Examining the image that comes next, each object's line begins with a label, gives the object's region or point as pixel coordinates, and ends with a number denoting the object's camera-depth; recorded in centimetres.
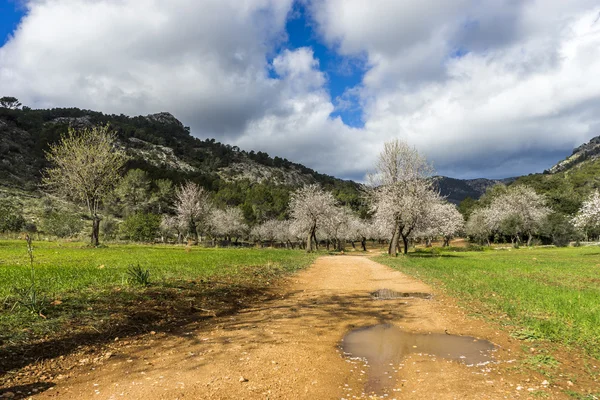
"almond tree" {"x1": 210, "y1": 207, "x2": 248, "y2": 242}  8688
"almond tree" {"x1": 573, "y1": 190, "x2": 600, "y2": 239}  3791
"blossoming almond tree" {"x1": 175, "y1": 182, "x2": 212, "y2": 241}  6788
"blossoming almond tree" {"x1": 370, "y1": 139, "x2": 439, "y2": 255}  3800
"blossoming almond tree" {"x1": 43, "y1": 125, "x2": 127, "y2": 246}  3728
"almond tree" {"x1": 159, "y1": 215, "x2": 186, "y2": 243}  8100
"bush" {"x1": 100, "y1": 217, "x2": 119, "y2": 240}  6782
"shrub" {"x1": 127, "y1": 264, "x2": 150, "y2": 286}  1188
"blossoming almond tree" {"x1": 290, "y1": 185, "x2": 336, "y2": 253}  5362
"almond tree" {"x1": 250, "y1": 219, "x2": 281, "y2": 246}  9796
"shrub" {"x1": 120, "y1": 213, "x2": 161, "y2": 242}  5875
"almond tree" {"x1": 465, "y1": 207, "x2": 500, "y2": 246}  8432
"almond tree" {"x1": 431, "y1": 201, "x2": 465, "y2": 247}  4538
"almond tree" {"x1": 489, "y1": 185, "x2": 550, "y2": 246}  7406
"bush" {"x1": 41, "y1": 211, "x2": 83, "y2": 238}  5100
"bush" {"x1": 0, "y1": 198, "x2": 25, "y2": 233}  4706
